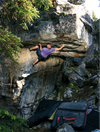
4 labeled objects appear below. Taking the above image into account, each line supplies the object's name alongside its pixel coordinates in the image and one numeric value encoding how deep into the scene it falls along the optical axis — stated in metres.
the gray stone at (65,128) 4.43
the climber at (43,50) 6.83
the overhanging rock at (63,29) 5.75
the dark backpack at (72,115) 4.98
